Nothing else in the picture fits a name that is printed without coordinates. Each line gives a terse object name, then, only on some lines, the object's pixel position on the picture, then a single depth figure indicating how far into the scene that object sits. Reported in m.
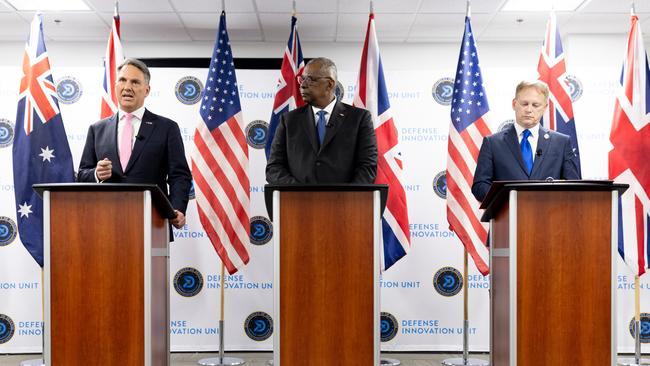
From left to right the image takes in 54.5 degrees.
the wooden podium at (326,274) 2.69
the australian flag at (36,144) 4.69
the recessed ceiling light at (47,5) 5.35
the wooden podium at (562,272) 2.56
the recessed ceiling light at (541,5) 5.40
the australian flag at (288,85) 5.12
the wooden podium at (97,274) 2.54
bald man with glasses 3.22
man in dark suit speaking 3.34
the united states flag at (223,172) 4.85
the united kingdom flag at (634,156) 4.82
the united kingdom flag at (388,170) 4.88
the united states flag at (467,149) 4.83
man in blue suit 3.54
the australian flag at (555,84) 4.85
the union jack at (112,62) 5.05
